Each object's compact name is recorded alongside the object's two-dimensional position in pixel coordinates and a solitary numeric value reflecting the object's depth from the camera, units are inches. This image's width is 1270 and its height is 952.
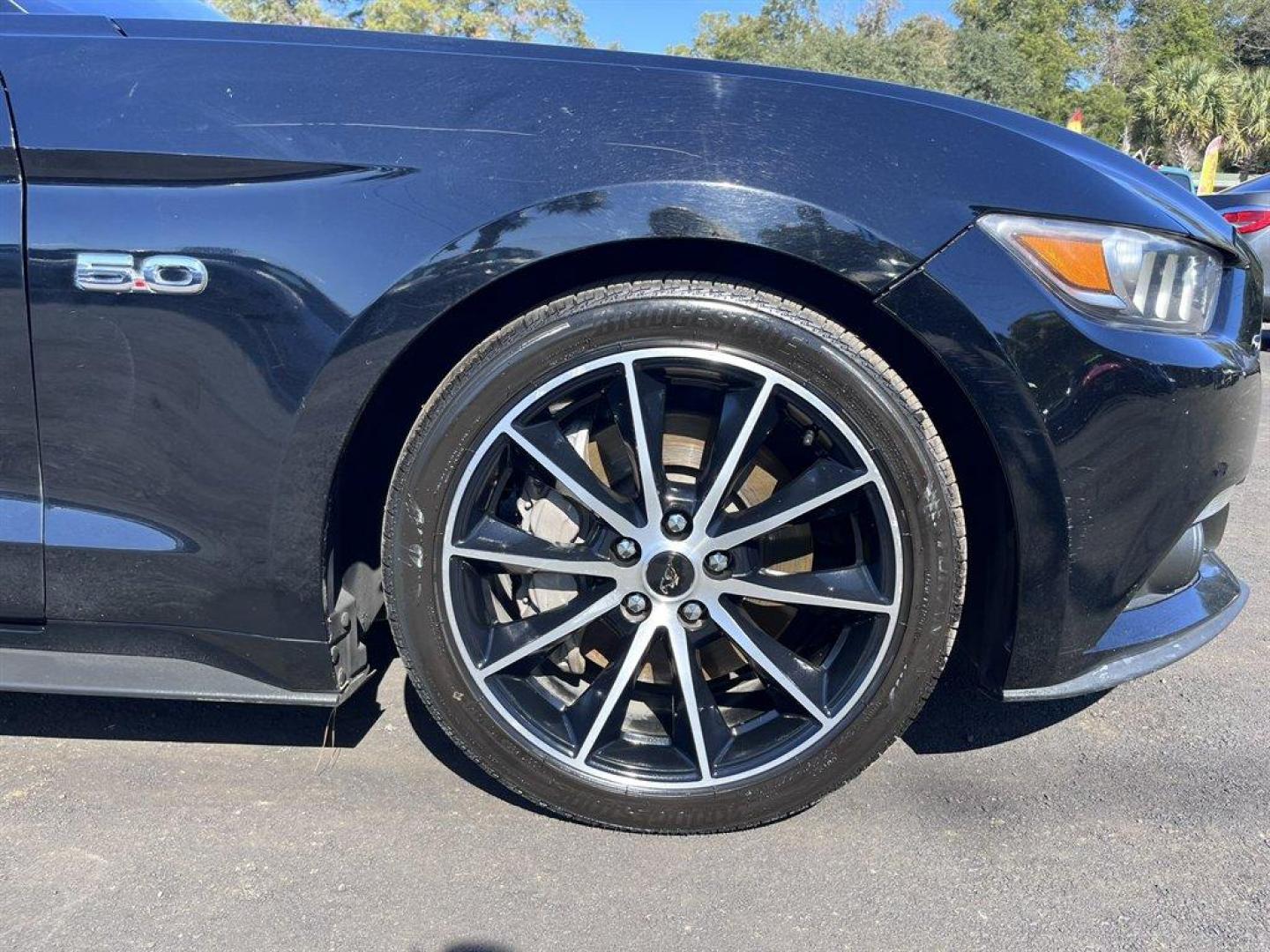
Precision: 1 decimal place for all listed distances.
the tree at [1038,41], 1528.1
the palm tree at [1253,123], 1494.8
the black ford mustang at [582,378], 69.6
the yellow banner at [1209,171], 689.6
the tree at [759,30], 2220.7
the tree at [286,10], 1222.9
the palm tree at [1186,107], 1493.6
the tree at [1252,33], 1852.9
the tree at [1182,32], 1809.8
